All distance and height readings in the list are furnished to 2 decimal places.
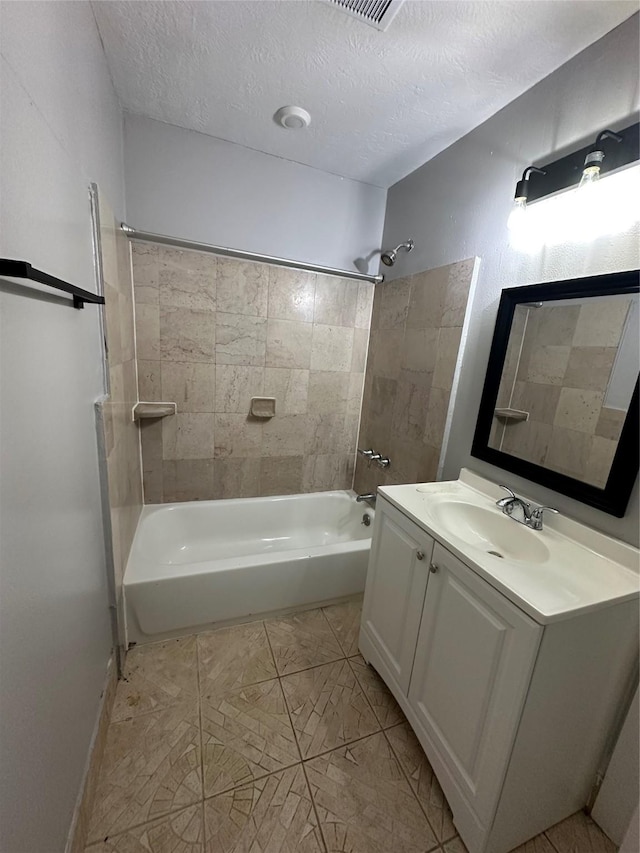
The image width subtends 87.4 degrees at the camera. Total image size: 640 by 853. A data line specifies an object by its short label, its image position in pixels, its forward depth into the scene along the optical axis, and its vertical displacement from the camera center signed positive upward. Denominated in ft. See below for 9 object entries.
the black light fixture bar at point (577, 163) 3.18 +2.14
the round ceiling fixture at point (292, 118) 4.89 +3.37
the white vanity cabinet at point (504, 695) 2.73 -2.94
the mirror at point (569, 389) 3.30 -0.20
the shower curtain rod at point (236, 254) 5.71 +1.65
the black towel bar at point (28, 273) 1.72 +0.30
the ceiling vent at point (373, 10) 3.29 +3.36
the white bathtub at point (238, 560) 5.11 -3.88
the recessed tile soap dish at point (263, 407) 7.17 -1.27
